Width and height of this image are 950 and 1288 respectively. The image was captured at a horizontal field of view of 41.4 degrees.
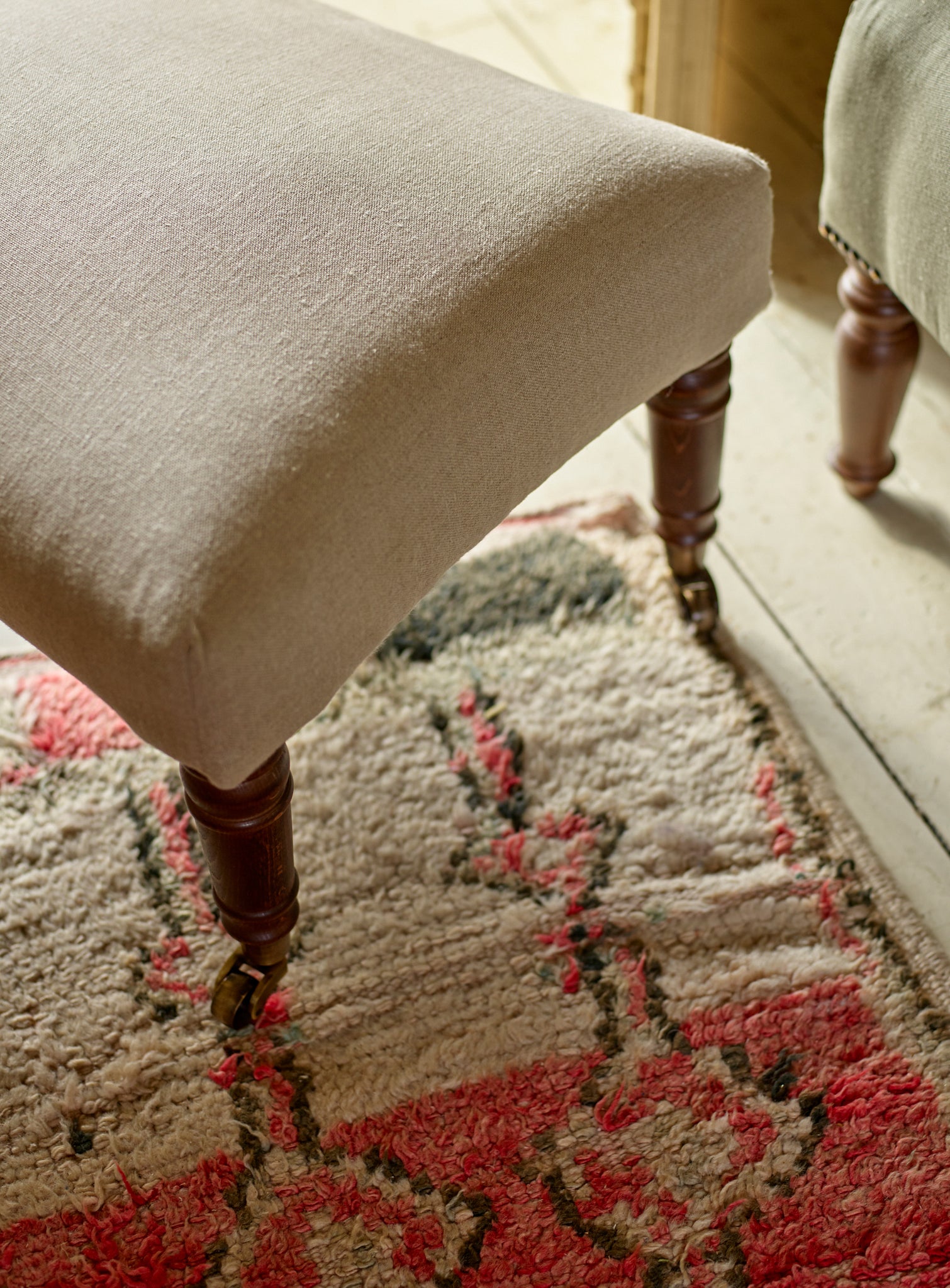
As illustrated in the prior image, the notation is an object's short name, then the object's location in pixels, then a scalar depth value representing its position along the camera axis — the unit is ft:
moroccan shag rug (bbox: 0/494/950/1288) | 2.16
